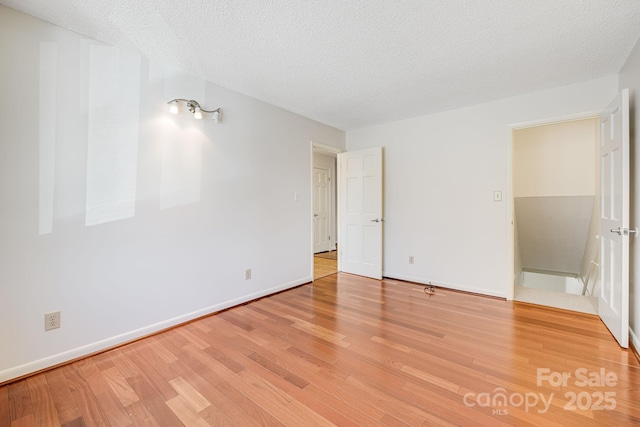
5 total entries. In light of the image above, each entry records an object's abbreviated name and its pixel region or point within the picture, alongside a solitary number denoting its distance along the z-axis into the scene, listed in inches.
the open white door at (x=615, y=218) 79.4
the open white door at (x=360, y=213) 157.8
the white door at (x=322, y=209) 245.0
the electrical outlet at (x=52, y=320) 73.3
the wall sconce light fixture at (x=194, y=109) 95.1
